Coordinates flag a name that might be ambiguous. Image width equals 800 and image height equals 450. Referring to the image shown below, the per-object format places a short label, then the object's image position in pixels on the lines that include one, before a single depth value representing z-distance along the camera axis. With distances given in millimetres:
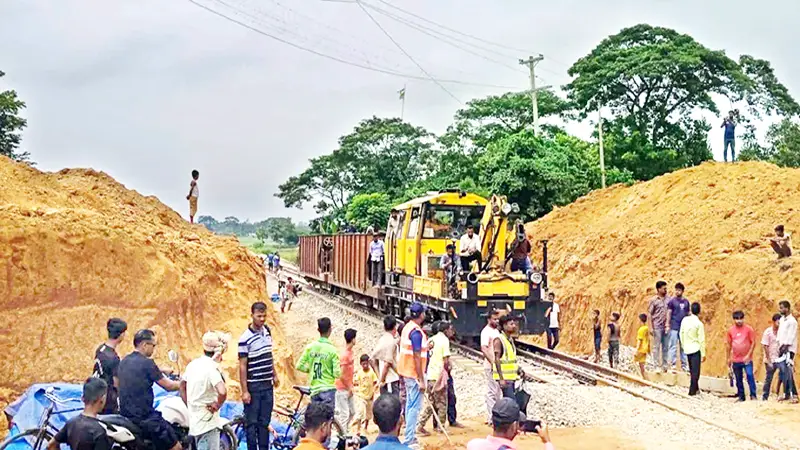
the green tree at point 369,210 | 42406
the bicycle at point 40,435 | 6871
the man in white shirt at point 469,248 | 16609
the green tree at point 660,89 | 33000
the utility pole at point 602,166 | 32400
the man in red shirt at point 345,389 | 9102
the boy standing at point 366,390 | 10531
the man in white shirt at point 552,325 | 17388
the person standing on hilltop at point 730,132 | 23734
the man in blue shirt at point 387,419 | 4957
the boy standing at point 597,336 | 16422
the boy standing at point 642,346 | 14445
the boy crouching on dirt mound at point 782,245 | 15656
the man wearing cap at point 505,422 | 4977
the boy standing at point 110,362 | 7305
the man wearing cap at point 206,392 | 6953
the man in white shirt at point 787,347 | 11914
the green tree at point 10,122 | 26578
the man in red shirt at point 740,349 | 12422
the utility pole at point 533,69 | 34688
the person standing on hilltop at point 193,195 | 16500
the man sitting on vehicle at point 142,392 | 6824
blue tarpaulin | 7504
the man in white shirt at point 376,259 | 23156
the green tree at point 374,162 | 49844
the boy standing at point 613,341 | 15812
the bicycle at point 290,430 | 8109
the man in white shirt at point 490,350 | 9180
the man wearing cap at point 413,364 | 9250
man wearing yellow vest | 9055
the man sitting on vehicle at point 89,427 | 5531
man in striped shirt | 7820
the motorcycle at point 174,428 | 6316
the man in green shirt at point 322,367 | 8445
